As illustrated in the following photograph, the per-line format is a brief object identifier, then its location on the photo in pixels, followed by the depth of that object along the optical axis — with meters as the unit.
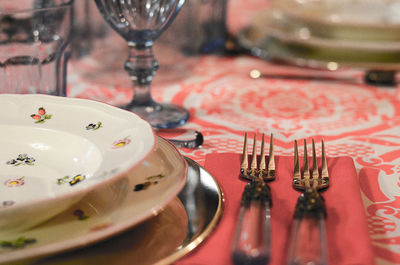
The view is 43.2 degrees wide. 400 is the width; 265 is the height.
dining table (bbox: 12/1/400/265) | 0.38
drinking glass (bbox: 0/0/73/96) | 0.65
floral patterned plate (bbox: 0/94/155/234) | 0.32
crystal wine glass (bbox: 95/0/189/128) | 0.62
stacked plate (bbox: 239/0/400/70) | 0.85
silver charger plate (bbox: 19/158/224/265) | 0.33
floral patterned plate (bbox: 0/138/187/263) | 0.30
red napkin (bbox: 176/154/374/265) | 0.34
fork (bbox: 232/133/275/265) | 0.30
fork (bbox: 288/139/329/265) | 0.30
